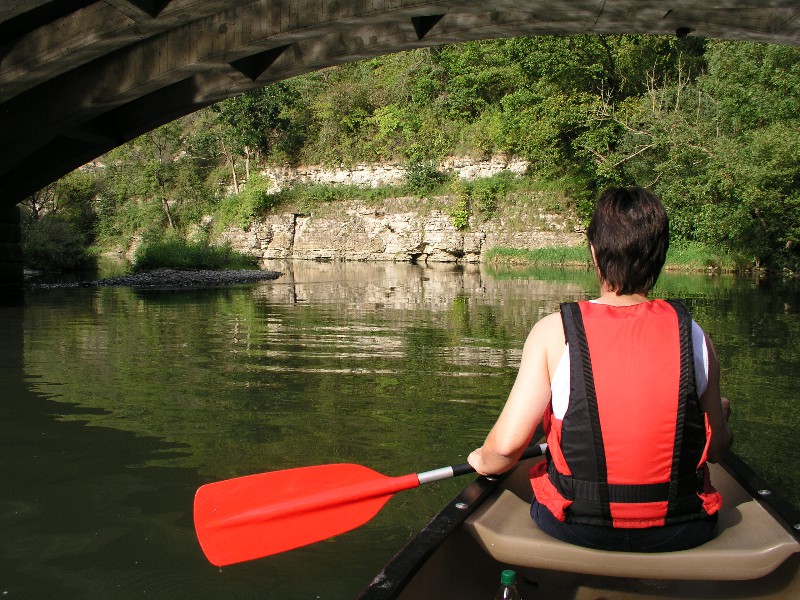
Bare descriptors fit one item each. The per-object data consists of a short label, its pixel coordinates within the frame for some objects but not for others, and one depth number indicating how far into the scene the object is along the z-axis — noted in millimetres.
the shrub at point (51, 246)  23062
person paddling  2068
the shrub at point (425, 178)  31531
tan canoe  2131
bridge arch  6941
